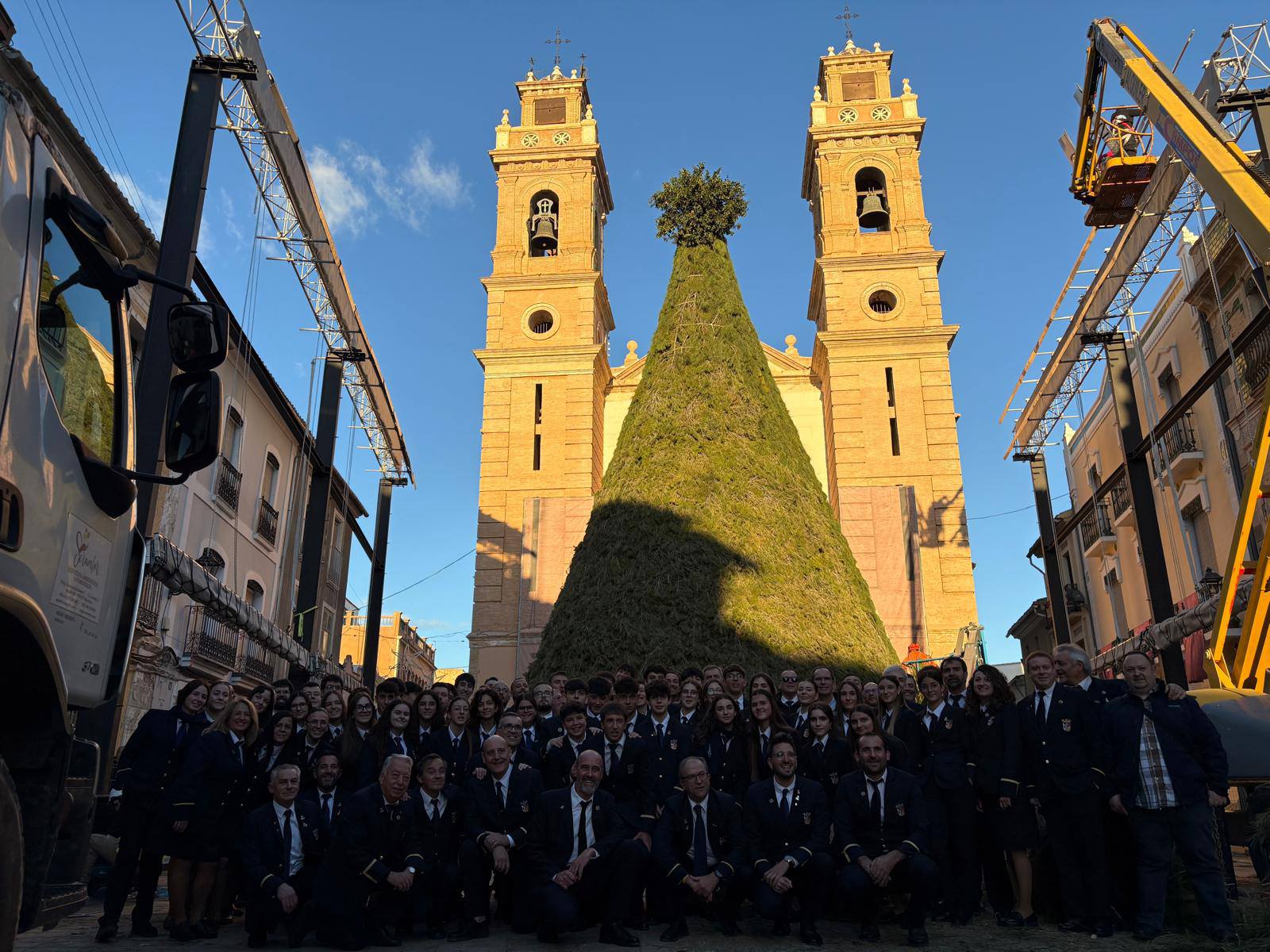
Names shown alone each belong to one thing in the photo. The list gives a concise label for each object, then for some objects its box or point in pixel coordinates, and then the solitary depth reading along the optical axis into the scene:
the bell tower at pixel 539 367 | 27.06
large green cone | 10.76
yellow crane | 10.09
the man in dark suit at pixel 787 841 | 5.78
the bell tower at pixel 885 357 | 26.06
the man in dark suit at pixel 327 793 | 6.26
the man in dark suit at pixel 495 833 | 6.00
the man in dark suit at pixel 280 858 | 5.70
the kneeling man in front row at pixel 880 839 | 5.75
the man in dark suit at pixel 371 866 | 5.63
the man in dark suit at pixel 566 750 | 7.07
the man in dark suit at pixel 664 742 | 6.88
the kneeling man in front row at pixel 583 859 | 5.70
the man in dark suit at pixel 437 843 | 6.05
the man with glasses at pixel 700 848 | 5.89
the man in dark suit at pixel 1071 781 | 6.00
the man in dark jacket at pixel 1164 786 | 5.70
